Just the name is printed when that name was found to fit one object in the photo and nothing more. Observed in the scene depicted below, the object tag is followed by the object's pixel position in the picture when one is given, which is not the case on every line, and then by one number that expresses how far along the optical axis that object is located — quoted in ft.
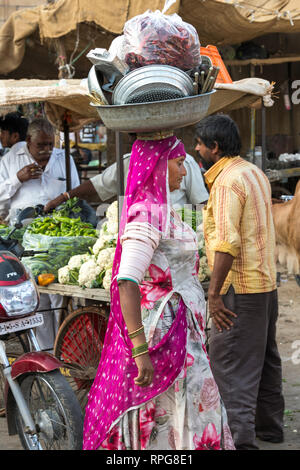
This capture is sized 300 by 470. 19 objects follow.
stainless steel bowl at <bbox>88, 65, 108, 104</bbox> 9.65
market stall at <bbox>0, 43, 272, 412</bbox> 14.62
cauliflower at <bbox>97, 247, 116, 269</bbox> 14.69
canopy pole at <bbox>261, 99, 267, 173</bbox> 17.32
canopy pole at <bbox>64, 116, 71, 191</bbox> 21.79
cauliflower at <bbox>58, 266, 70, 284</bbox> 15.21
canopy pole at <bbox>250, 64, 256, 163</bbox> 25.83
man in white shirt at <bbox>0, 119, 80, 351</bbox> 20.12
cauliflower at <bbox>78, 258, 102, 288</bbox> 14.52
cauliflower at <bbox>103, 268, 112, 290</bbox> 14.17
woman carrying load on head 8.86
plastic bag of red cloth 9.39
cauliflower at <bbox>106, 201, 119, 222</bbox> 16.28
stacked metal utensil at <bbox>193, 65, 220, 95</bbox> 9.44
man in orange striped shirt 12.02
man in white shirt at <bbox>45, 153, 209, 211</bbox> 16.72
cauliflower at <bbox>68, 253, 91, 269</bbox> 15.28
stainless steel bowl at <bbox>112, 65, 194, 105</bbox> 9.18
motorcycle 11.09
